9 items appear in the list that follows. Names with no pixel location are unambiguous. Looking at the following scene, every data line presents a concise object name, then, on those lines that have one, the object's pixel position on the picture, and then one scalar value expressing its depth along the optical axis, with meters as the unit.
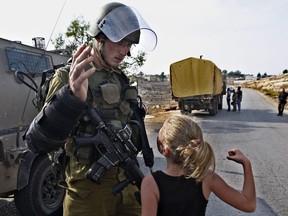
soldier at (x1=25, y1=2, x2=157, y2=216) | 1.25
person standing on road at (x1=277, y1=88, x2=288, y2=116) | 13.00
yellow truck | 11.99
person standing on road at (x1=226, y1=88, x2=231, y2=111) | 14.85
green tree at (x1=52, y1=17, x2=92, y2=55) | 10.61
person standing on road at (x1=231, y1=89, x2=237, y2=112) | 14.59
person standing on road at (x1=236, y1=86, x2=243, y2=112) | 14.15
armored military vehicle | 2.48
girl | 1.19
